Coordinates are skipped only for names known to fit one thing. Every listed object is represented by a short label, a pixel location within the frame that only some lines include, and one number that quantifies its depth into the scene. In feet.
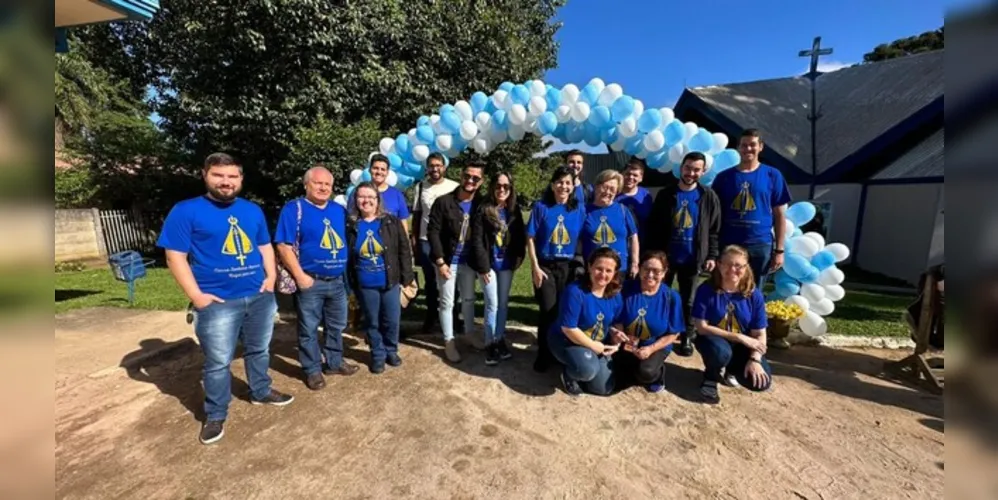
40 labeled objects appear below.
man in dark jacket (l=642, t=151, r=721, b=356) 13.75
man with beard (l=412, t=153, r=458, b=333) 16.29
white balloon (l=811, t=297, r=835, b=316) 16.22
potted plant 15.93
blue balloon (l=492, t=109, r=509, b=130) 17.78
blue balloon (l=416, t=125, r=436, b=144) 18.65
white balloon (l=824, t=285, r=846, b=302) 16.46
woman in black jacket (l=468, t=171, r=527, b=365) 13.79
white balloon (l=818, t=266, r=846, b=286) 16.29
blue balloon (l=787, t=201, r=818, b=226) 16.85
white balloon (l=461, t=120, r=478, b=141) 18.04
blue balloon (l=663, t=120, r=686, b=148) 16.75
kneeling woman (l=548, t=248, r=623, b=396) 12.07
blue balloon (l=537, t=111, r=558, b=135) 17.21
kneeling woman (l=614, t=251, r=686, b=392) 12.35
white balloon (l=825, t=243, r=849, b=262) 16.48
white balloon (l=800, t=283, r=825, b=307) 16.22
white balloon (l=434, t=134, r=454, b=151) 18.38
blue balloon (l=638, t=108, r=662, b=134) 16.62
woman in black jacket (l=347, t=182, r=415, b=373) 13.21
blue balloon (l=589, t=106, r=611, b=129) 16.78
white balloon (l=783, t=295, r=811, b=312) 16.17
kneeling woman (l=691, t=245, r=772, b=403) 12.25
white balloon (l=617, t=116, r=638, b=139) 16.69
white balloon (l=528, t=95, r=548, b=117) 17.11
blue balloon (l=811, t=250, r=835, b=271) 16.19
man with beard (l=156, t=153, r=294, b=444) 10.07
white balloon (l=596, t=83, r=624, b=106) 16.69
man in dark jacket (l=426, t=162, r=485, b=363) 14.29
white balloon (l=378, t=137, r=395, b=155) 19.75
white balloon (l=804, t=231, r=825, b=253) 16.15
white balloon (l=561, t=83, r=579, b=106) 16.99
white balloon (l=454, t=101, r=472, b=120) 18.42
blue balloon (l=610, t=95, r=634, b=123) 16.66
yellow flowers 15.89
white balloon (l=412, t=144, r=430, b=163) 18.79
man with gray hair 12.21
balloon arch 16.25
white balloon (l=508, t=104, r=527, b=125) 17.34
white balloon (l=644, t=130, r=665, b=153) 16.65
